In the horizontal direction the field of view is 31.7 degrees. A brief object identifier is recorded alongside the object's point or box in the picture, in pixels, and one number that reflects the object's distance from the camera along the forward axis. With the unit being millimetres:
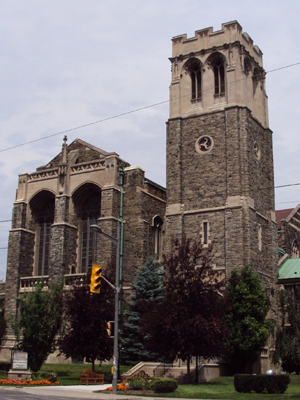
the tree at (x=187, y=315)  24016
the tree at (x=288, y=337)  31875
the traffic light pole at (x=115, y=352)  20625
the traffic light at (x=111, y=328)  21312
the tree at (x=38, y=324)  28047
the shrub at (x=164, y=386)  20781
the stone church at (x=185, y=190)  34094
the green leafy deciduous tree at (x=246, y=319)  28703
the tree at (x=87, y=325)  26422
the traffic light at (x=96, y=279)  19594
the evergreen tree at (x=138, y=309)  30359
